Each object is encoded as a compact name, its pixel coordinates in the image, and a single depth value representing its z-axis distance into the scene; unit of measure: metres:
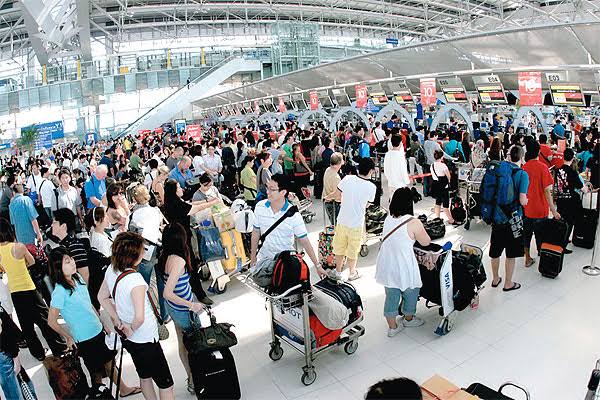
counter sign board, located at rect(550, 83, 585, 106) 10.48
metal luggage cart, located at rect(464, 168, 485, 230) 7.96
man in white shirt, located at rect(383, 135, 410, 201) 8.07
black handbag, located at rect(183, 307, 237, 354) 3.55
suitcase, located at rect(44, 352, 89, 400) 3.58
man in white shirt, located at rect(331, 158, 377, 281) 5.69
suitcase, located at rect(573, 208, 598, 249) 6.84
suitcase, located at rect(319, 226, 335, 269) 6.70
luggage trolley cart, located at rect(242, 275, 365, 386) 3.89
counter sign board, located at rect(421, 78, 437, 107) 13.00
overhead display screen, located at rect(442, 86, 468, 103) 13.32
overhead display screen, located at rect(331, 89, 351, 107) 19.28
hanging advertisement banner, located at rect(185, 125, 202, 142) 17.69
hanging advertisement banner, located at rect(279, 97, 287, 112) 23.25
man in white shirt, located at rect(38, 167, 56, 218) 9.07
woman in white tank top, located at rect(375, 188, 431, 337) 4.43
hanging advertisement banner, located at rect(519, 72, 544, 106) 10.17
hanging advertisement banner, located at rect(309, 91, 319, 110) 19.03
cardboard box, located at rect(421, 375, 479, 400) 2.54
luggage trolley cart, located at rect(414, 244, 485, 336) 4.58
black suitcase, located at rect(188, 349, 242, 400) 3.61
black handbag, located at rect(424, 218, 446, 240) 7.66
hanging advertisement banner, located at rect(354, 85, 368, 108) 15.91
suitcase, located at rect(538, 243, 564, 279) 5.84
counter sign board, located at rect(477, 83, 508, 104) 11.99
